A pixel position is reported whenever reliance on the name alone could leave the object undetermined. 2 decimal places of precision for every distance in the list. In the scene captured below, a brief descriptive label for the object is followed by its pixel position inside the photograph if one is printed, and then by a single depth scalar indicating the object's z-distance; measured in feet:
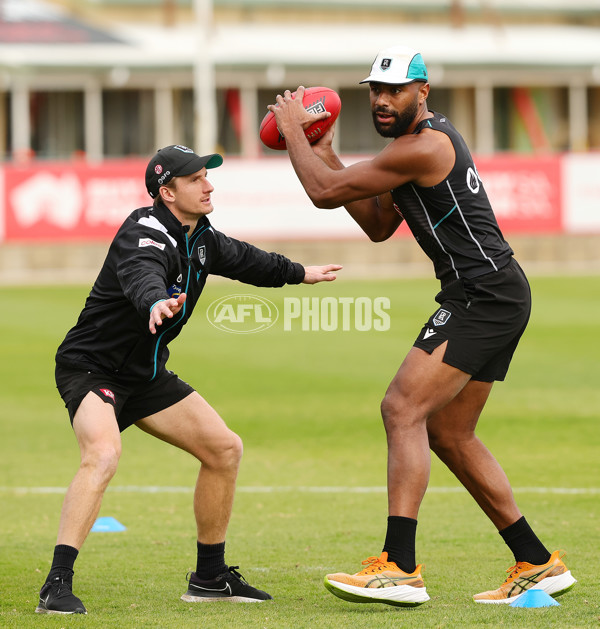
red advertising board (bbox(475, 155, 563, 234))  179.52
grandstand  261.03
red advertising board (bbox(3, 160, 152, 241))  173.27
